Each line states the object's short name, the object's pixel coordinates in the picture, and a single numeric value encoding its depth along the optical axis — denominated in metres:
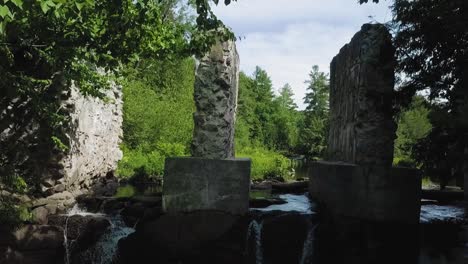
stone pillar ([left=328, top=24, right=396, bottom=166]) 8.46
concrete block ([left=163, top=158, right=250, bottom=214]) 8.27
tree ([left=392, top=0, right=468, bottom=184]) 6.25
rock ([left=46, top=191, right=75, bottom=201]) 9.17
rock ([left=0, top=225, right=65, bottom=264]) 7.69
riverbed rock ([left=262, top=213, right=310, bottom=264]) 8.13
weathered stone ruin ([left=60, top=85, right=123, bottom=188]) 9.99
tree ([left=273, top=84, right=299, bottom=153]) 58.62
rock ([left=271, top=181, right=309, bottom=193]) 13.57
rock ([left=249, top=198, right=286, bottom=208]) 9.55
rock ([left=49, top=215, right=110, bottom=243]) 8.28
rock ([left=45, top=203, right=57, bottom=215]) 8.73
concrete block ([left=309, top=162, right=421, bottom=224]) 8.19
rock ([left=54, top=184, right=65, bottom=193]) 9.31
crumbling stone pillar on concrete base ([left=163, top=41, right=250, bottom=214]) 8.27
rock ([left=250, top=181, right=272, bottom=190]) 14.16
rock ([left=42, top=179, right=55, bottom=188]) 9.04
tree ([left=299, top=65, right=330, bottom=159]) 51.34
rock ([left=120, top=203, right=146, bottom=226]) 8.66
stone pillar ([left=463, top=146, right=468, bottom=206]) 9.81
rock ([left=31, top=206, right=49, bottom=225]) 8.16
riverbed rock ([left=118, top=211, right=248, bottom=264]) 8.11
